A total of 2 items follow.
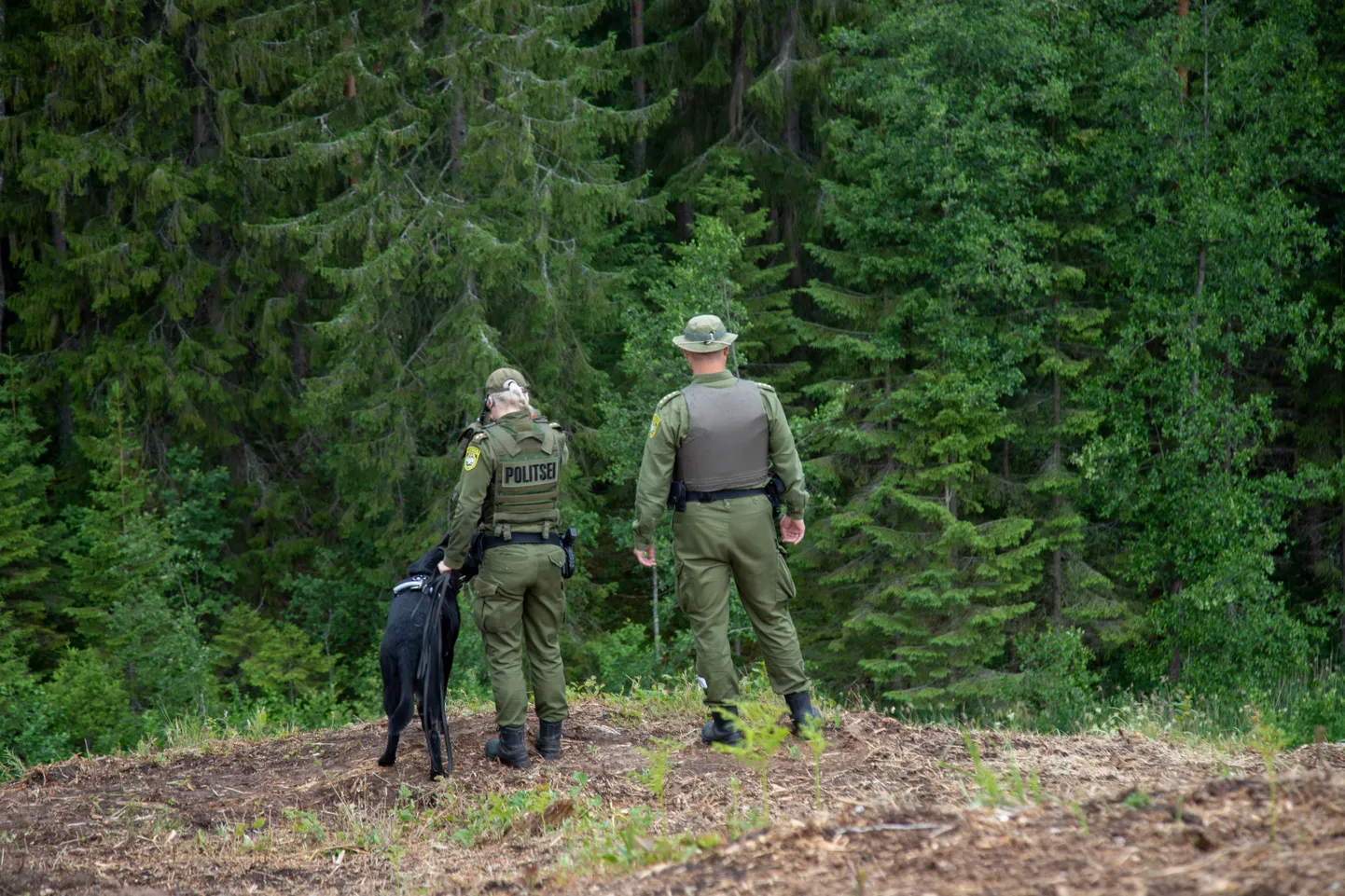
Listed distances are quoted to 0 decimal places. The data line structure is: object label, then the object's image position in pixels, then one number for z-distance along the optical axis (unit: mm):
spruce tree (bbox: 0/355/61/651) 37969
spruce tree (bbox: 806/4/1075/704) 34062
